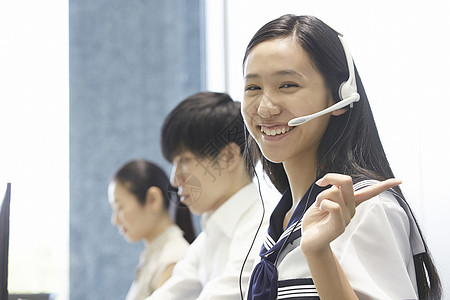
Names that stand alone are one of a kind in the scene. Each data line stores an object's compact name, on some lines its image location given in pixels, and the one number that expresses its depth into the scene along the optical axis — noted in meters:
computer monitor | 1.53
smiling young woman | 1.25
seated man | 1.89
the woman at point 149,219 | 2.44
